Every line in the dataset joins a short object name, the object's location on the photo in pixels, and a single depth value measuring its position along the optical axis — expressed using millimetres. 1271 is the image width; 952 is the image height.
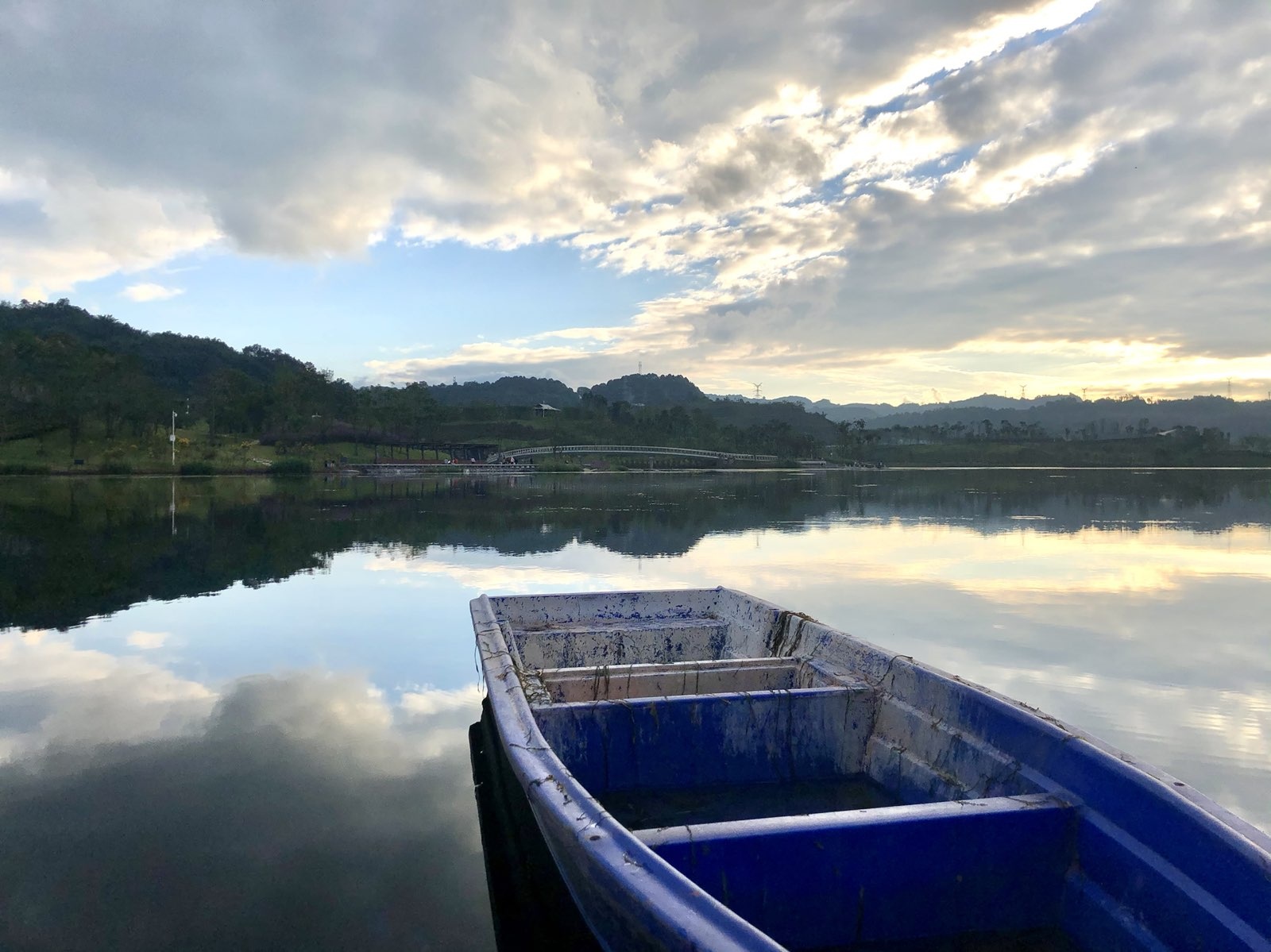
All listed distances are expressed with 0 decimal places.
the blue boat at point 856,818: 2840
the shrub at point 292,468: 63062
